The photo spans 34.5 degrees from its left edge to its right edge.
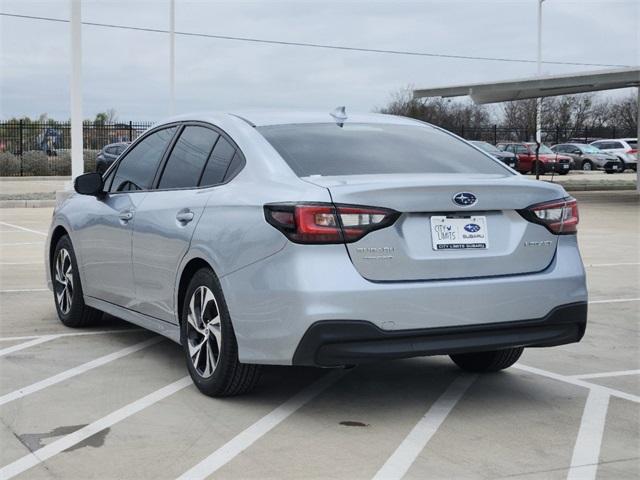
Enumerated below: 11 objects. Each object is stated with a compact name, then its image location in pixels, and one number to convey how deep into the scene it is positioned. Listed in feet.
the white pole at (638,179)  109.60
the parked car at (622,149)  171.53
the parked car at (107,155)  120.47
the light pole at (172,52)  119.64
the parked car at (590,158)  171.01
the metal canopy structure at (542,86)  93.71
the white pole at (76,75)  70.18
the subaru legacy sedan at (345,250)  16.42
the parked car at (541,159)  151.02
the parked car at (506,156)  132.70
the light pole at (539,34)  172.15
